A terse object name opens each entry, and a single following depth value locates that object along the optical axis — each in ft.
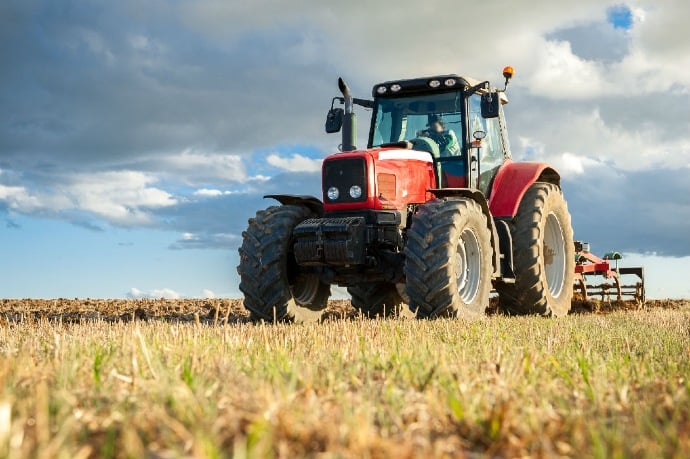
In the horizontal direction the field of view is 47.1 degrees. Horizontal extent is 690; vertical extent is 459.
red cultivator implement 42.93
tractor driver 32.07
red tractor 27.58
